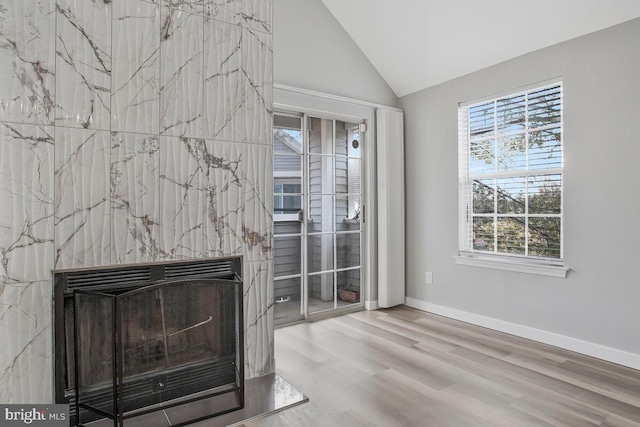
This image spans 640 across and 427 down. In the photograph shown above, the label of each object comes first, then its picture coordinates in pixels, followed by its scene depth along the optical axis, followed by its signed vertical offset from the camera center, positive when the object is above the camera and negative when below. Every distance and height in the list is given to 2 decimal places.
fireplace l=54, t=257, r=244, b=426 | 1.95 -0.68
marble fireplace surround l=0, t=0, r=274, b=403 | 1.88 +0.37
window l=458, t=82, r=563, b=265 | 3.21 +0.33
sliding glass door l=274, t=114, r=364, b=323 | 3.75 -0.02
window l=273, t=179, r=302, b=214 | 3.70 +0.17
